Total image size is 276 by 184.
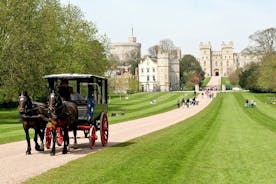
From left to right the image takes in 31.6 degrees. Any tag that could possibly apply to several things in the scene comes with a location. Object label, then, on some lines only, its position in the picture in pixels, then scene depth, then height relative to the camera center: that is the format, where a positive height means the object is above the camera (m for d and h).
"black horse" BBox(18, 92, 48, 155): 15.98 -0.94
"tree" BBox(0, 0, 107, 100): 43.56 +3.77
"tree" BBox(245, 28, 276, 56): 108.75 +9.17
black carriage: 17.80 -0.65
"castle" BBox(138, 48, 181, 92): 179.88 +4.44
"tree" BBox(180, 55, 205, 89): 188.62 +5.69
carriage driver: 17.42 -0.16
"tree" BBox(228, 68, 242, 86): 179.75 +1.37
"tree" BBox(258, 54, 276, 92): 82.12 +1.41
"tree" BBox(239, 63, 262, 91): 112.22 +1.26
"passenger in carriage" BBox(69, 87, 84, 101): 18.59 -0.41
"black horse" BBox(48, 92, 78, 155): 15.63 -0.95
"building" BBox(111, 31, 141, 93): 126.28 +0.39
